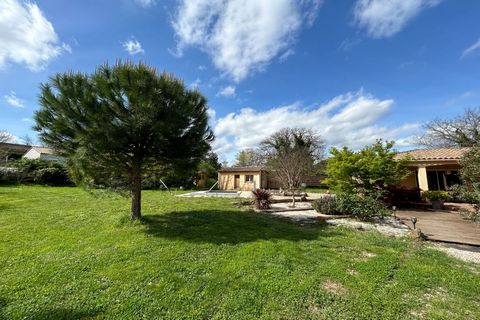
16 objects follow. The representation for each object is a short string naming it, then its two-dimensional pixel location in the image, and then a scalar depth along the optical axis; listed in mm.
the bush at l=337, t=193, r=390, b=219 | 9078
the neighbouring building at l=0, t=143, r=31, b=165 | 19875
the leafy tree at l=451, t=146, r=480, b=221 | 5057
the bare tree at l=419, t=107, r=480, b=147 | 21453
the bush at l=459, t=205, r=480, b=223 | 5078
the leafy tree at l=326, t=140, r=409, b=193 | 10773
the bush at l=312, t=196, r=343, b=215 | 10148
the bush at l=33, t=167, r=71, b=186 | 21297
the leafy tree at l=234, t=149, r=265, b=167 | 40562
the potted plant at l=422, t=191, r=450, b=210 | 11688
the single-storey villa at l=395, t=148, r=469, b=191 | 13312
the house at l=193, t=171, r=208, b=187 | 29672
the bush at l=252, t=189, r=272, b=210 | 11758
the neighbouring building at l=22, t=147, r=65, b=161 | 31000
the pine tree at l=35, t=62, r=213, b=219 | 6281
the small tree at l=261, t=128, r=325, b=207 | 32812
